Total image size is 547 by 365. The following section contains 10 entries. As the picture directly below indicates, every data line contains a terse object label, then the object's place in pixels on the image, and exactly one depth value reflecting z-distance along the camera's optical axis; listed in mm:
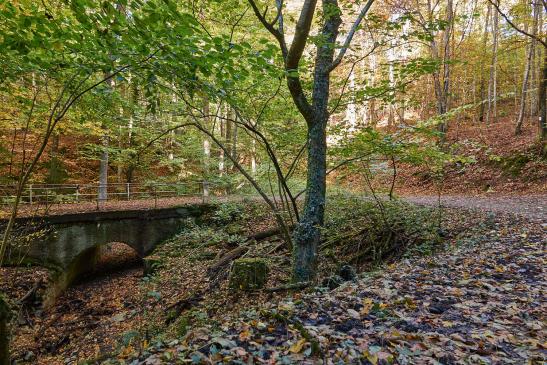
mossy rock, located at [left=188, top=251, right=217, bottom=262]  9336
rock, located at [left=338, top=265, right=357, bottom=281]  5303
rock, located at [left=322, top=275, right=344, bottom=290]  4902
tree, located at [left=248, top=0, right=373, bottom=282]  5461
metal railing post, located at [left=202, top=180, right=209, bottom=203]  13175
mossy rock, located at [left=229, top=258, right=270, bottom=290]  6211
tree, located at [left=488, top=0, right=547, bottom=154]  12586
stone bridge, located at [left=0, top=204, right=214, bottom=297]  9828
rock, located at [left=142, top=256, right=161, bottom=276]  9336
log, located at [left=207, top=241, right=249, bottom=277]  7999
